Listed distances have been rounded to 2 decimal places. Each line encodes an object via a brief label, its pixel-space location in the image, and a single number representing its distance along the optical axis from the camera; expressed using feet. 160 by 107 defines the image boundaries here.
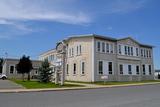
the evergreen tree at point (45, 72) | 59.01
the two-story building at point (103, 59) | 67.29
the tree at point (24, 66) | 75.63
